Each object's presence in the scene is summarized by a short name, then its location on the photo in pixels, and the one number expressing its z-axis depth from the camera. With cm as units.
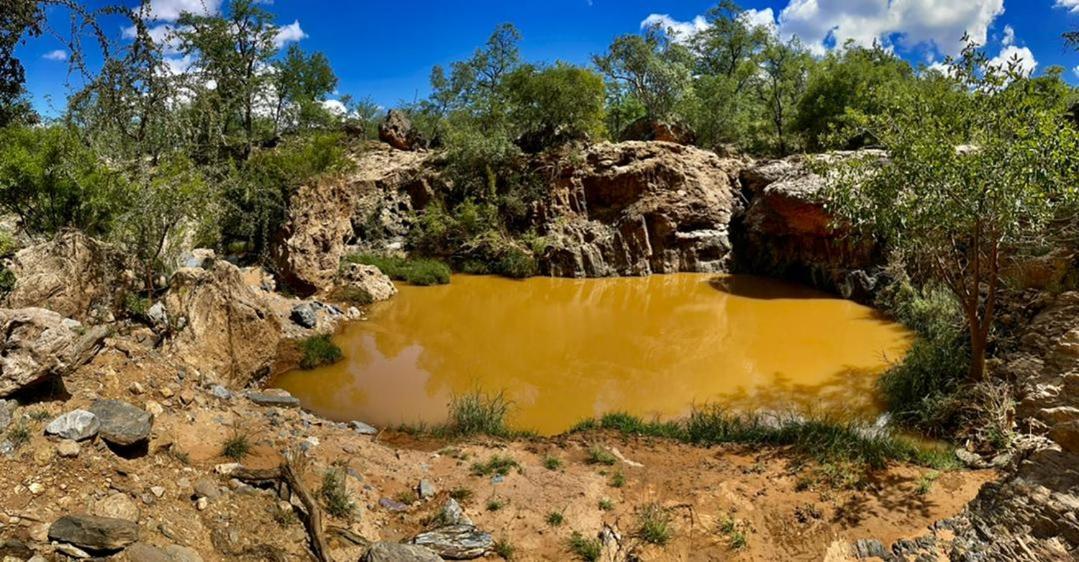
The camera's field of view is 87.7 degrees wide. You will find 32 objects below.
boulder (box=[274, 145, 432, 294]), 1416
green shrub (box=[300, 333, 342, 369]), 953
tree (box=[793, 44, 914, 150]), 1962
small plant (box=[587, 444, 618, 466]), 575
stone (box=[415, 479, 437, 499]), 489
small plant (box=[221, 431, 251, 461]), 455
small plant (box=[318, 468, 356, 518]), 422
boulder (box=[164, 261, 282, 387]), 693
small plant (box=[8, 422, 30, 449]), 349
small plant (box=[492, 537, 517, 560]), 414
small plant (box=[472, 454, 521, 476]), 537
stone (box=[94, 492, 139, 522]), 327
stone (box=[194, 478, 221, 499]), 378
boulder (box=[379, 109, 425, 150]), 2439
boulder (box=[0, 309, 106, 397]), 391
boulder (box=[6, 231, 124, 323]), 571
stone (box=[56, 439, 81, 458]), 357
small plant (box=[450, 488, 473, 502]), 485
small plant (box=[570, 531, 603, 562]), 416
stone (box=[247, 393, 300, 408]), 668
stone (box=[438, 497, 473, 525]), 440
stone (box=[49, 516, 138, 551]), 292
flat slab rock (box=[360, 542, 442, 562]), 360
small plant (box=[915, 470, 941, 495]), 487
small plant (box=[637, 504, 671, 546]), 438
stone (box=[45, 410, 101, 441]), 371
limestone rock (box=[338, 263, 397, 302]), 1452
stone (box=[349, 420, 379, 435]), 681
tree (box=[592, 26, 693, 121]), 2644
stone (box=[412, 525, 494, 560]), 404
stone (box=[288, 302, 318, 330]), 1123
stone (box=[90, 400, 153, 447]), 391
